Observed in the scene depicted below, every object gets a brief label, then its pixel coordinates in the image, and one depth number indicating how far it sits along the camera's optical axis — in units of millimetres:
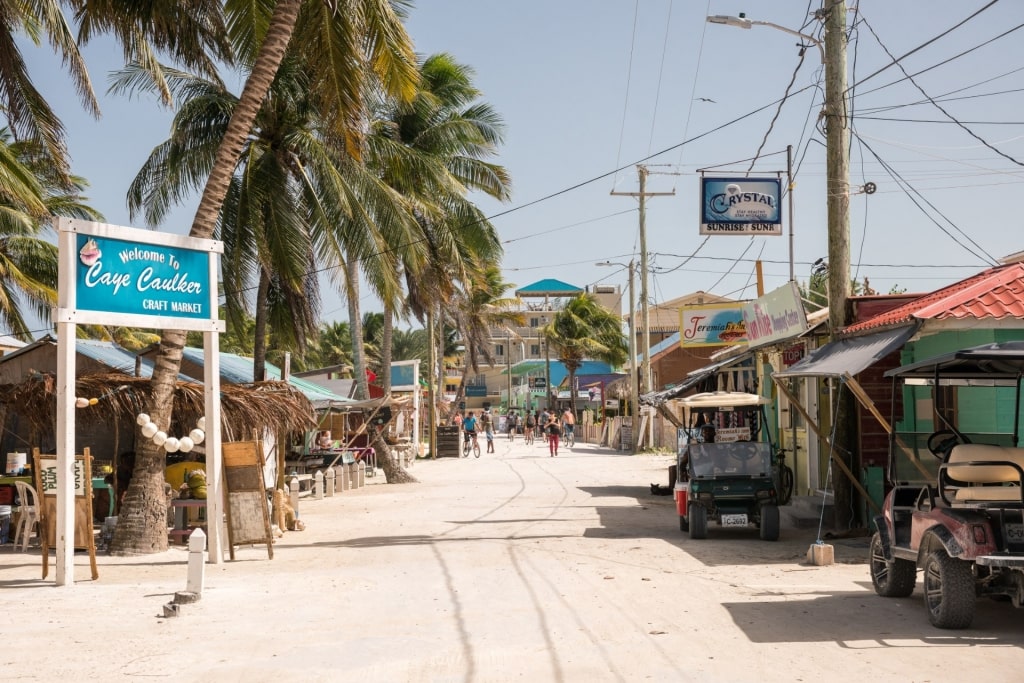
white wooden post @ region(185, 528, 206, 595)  10109
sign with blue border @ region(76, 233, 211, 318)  12203
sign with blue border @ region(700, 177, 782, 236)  19516
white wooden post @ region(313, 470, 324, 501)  23594
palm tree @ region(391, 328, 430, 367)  98125
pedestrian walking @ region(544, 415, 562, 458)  41312
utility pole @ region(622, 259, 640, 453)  41012
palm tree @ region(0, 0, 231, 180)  16000
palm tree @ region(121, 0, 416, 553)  13984
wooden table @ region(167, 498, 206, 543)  15273
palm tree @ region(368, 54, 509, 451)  27141
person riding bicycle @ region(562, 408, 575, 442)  51450
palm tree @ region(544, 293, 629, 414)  64500
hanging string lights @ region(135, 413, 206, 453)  13421
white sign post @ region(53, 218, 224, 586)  11922
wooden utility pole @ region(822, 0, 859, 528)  14742
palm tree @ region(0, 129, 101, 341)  24000
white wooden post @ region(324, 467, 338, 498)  24750
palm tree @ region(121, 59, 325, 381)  22203
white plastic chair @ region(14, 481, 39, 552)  14500
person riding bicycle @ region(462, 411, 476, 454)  42906
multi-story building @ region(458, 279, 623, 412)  86188
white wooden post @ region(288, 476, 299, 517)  17469
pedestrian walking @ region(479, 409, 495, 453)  44969
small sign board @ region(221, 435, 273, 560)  13398
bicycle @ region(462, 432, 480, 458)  42100
